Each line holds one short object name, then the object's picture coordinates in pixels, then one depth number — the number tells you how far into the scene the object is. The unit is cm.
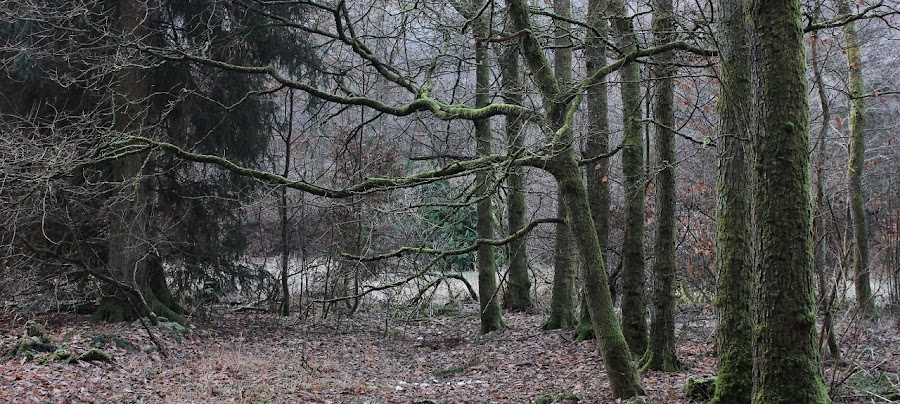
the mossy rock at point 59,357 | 895
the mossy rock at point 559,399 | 774
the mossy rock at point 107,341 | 1012
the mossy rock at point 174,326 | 1241
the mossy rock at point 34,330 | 963
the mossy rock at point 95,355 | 943
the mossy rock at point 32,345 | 912
